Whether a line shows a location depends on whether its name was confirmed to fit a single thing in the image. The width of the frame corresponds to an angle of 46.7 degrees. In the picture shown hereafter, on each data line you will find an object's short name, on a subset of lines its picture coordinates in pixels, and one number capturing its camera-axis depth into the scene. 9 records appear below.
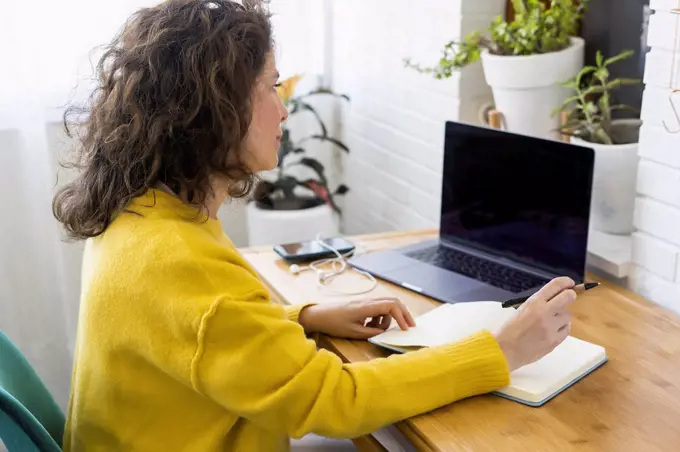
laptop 1.38
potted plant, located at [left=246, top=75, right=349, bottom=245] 2.22
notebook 1.04
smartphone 1.58
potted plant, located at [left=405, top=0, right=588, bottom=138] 1.59
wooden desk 0.94
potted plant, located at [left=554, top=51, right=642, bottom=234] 1.46
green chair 0.92
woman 0.93
